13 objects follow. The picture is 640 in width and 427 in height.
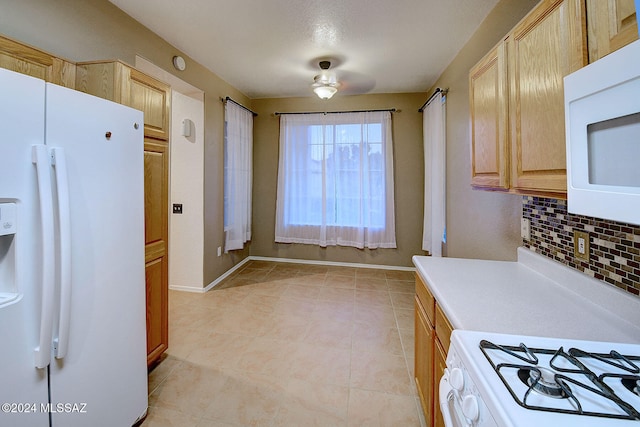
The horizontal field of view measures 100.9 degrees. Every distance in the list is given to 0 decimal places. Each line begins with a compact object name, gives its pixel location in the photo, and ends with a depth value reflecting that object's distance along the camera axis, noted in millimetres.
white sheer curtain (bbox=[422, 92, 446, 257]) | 3090
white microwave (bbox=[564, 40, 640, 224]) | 597
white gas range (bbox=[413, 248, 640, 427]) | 588
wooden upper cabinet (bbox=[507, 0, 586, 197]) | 913
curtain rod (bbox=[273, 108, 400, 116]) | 3950
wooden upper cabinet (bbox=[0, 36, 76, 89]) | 1334
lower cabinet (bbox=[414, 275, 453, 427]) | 1165
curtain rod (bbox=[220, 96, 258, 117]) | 3520
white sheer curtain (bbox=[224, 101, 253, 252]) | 3611
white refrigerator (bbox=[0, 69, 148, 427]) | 924
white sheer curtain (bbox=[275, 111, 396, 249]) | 4020
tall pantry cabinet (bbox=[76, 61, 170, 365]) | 1611
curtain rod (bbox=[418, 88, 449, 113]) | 3059
